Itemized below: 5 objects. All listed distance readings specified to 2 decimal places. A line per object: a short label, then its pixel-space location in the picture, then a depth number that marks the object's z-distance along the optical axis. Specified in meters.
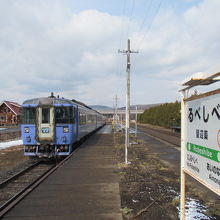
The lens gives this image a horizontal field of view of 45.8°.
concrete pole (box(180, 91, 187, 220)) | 3.89
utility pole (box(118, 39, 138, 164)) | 10.94
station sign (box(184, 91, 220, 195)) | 2.89
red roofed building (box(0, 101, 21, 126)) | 60.03
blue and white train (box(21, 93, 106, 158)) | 11.81
